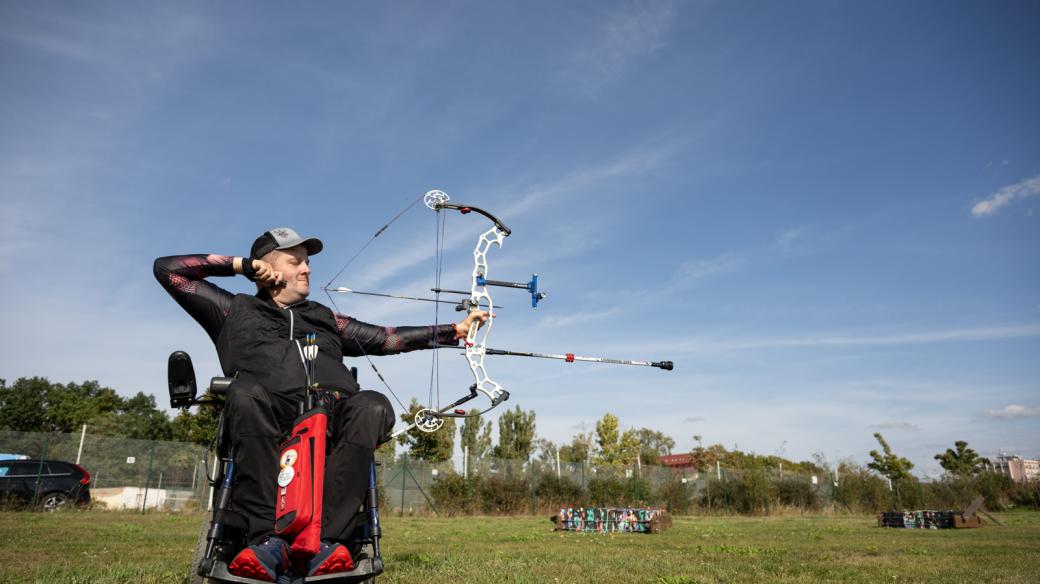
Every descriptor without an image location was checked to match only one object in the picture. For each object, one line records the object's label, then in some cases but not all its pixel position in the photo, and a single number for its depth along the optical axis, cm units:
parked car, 1556
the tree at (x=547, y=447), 4805
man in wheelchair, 262
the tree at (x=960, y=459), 4156
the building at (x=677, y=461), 10112
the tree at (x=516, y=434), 4500
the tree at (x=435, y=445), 3578
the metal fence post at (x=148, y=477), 1861
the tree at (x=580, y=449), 5172
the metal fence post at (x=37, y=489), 1588
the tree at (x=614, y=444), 4944
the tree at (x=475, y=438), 4175
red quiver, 251
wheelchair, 250
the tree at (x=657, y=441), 7131
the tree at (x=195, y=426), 3602
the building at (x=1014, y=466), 3028
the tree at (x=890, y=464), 3945
